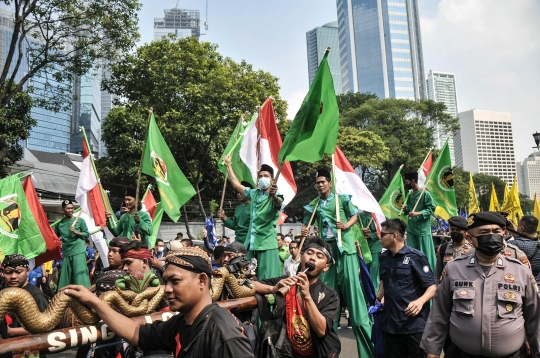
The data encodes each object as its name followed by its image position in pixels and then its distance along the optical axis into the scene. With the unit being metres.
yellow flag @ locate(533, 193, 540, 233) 13.45
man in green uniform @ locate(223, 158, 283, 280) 6.09
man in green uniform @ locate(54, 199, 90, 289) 8.64
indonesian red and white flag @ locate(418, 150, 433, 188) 11.90
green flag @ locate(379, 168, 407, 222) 11.02
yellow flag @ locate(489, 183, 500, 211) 18.19
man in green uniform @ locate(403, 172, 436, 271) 8.95
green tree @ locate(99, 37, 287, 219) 22.77
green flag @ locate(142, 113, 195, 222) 7.61
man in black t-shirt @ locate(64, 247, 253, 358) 2.25
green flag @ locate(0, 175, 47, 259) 6.48
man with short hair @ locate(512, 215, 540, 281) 5.48
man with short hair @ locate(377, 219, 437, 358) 4.51
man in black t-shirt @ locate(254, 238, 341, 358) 3.39
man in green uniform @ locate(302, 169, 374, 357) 5.45
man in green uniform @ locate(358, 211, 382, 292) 9.79
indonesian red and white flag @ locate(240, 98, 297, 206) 8.05
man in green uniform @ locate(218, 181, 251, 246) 6.94
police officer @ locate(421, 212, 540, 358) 3.16
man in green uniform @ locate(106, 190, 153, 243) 8.26
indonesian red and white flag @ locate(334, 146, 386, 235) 7.49
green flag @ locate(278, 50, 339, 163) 5.79
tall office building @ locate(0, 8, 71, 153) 150.50
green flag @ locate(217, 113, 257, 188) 8.30
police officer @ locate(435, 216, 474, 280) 6.21
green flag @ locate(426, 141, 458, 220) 9.49
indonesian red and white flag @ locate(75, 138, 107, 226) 8.64
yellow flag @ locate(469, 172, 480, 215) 20.66
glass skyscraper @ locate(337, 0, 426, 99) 108.00
